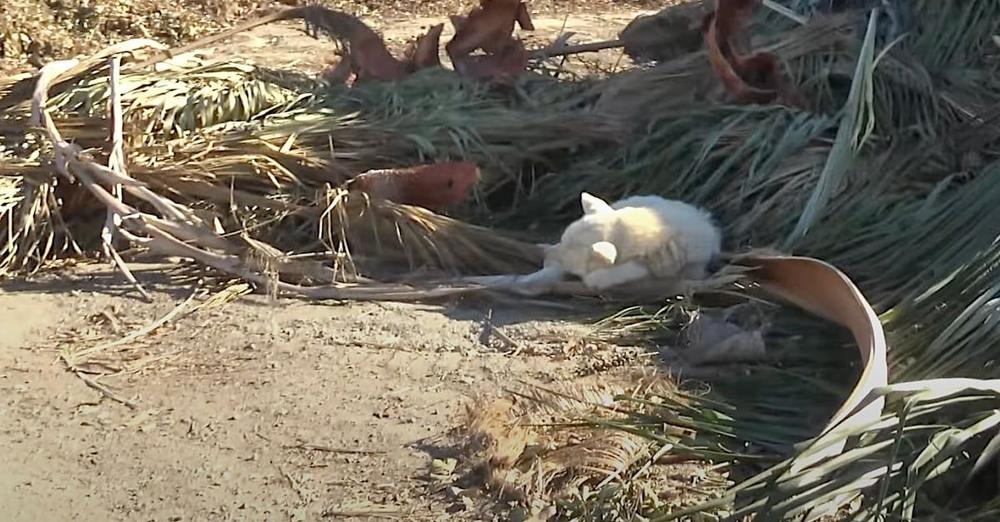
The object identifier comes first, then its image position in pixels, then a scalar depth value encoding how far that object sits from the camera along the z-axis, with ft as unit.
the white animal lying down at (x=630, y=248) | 13.48
